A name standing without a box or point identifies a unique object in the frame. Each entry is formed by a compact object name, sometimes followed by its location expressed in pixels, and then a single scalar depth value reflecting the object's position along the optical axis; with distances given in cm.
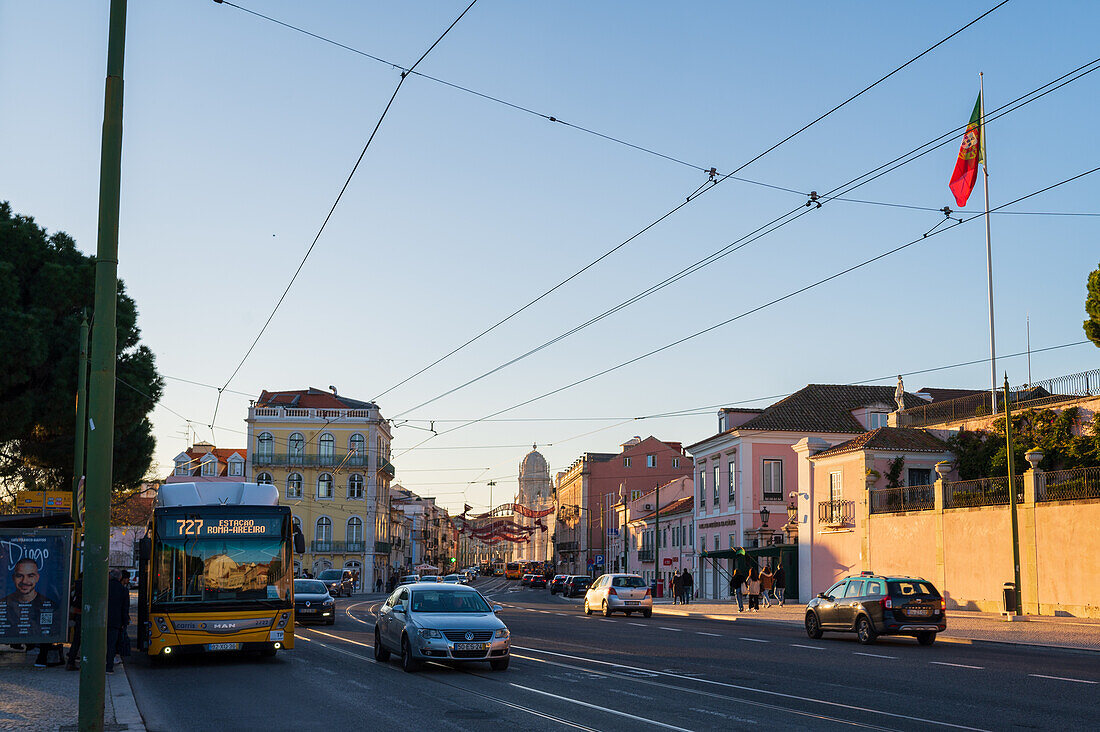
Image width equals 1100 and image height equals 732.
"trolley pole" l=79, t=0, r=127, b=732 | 848
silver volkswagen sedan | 1738
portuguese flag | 3241
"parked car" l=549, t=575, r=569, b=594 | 7988
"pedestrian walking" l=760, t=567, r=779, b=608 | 4361
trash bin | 3234
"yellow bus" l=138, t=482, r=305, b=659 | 1839
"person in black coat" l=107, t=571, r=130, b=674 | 1717
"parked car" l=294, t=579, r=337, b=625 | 3312
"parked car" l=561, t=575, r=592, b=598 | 7231
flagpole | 3981
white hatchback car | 4184
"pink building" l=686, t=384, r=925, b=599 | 5641
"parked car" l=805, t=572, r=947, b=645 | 2417
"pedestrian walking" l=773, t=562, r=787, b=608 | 4481
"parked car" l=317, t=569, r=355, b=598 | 6319
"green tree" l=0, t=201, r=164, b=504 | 2983
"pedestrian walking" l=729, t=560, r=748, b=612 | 4240
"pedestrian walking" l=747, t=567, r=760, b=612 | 4091
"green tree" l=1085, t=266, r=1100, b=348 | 3359
